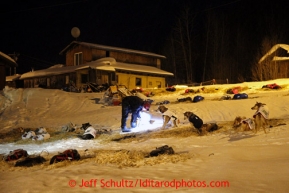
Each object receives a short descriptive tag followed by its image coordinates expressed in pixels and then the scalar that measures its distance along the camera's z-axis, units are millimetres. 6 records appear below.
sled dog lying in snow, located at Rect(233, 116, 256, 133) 11375
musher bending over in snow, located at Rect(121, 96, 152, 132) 14508
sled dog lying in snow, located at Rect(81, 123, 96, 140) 13766
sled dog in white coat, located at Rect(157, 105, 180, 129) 13898
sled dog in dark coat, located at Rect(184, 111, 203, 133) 12391
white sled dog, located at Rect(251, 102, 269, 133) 11070
